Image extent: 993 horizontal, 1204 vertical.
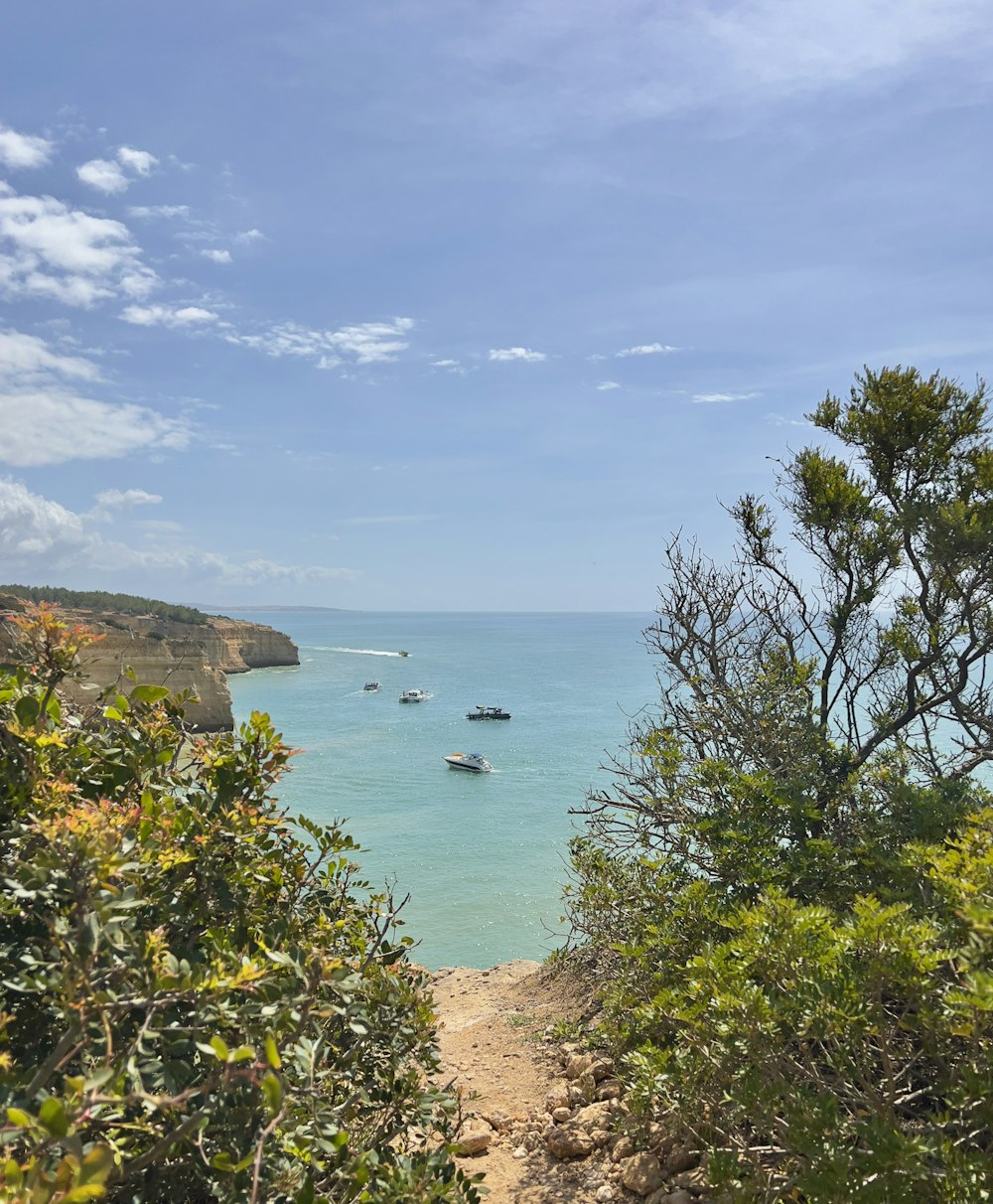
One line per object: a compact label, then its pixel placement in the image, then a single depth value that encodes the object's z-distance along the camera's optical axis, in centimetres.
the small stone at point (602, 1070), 562
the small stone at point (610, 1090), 529
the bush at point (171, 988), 182
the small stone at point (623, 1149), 454
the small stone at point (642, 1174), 413
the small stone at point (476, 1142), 504
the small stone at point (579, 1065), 595
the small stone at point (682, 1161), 418
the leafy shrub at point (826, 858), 277
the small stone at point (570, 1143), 478
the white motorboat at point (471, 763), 3469
